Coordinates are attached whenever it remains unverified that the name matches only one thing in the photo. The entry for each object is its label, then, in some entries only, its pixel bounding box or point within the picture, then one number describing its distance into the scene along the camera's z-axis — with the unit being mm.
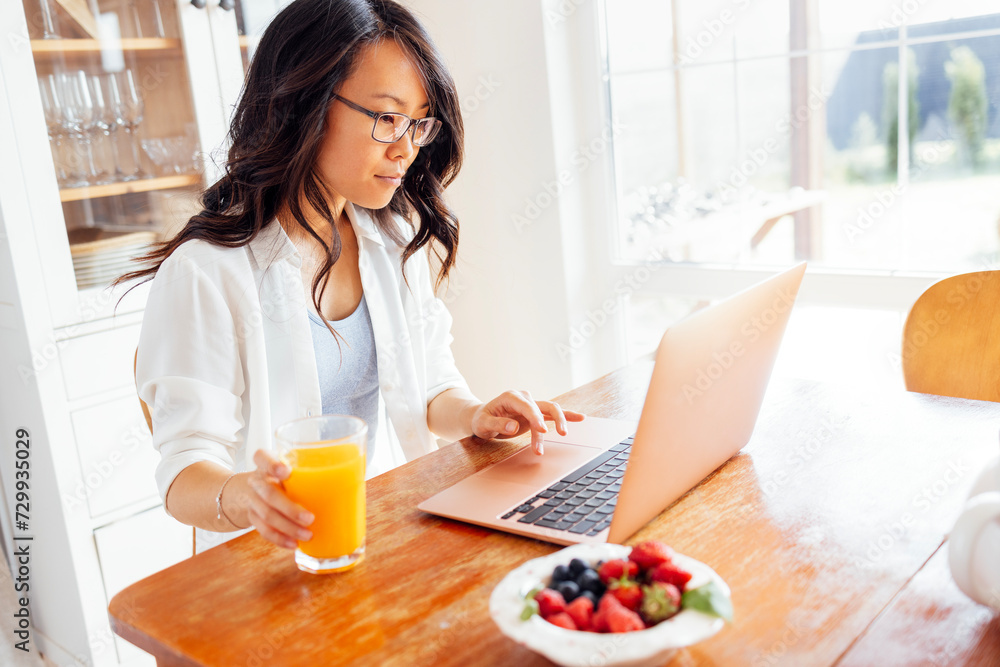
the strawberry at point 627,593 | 616
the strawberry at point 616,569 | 642
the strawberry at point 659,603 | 604
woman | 1129
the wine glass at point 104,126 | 2047
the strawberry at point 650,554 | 648
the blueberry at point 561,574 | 657
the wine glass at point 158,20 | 2078
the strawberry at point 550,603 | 616
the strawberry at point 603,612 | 598
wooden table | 658
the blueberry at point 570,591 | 635
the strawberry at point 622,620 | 590
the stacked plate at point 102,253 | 1957
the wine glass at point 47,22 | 1907
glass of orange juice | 797
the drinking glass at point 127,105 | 2098
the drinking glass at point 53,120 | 1885
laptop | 777
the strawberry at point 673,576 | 631
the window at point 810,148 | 1783
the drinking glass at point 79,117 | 1956
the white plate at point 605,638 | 572
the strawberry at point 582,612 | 602
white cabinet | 1850
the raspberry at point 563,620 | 598
